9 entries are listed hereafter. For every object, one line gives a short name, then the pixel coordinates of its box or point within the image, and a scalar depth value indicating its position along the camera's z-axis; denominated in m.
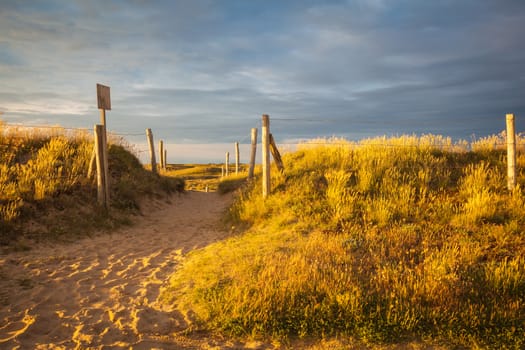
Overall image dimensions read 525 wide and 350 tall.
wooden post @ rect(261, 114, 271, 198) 11.19
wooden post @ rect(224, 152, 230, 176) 28.10
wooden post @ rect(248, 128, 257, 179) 16.16
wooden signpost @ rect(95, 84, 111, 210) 11.96
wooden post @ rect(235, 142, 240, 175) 26.45
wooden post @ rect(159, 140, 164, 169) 25.94
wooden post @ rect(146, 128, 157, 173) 19.02
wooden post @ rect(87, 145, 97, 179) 12.43
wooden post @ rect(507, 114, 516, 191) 9.80
